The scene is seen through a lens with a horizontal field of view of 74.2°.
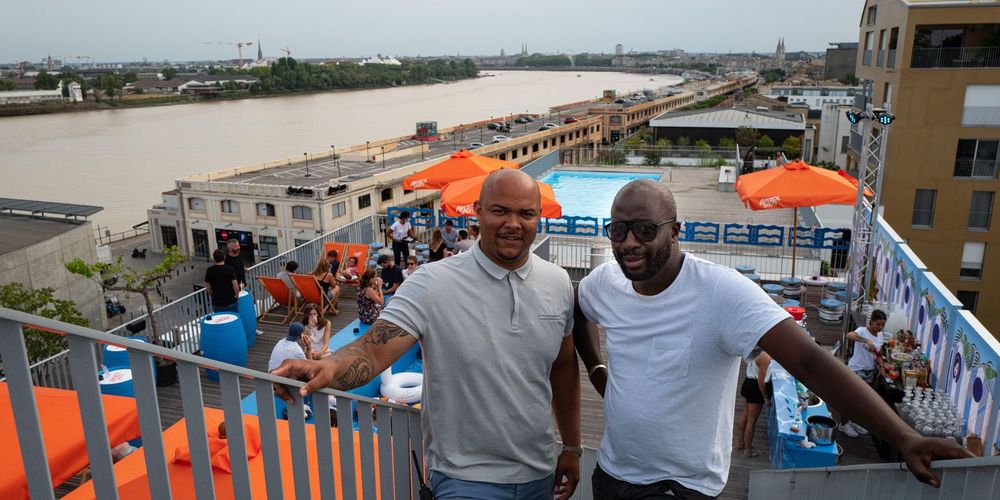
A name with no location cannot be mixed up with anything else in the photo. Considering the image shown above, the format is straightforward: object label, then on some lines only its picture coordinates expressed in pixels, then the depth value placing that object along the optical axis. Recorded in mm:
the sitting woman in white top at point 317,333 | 6879
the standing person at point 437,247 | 10031
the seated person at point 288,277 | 9133
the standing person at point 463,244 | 9234
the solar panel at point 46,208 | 29656
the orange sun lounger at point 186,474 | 1740
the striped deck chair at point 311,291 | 9062
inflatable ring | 5531
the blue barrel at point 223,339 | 7359
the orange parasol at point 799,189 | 9922
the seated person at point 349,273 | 10289
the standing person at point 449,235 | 10797
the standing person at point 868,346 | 6660
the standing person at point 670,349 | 2023
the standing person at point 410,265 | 9694
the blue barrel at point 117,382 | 5101
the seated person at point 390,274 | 9133
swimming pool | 22250
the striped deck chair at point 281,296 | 9195
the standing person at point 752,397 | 5727
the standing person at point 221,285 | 7844
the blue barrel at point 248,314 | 8245
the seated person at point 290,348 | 5734
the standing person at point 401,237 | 11695
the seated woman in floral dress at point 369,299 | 8250
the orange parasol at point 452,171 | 12956
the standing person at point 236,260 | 8766
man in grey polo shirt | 2070
